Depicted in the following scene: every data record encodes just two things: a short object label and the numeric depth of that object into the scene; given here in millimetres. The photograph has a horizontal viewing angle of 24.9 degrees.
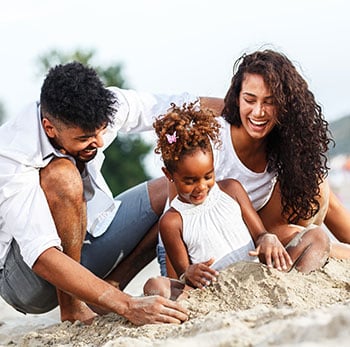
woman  3992
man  3547
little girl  3660
